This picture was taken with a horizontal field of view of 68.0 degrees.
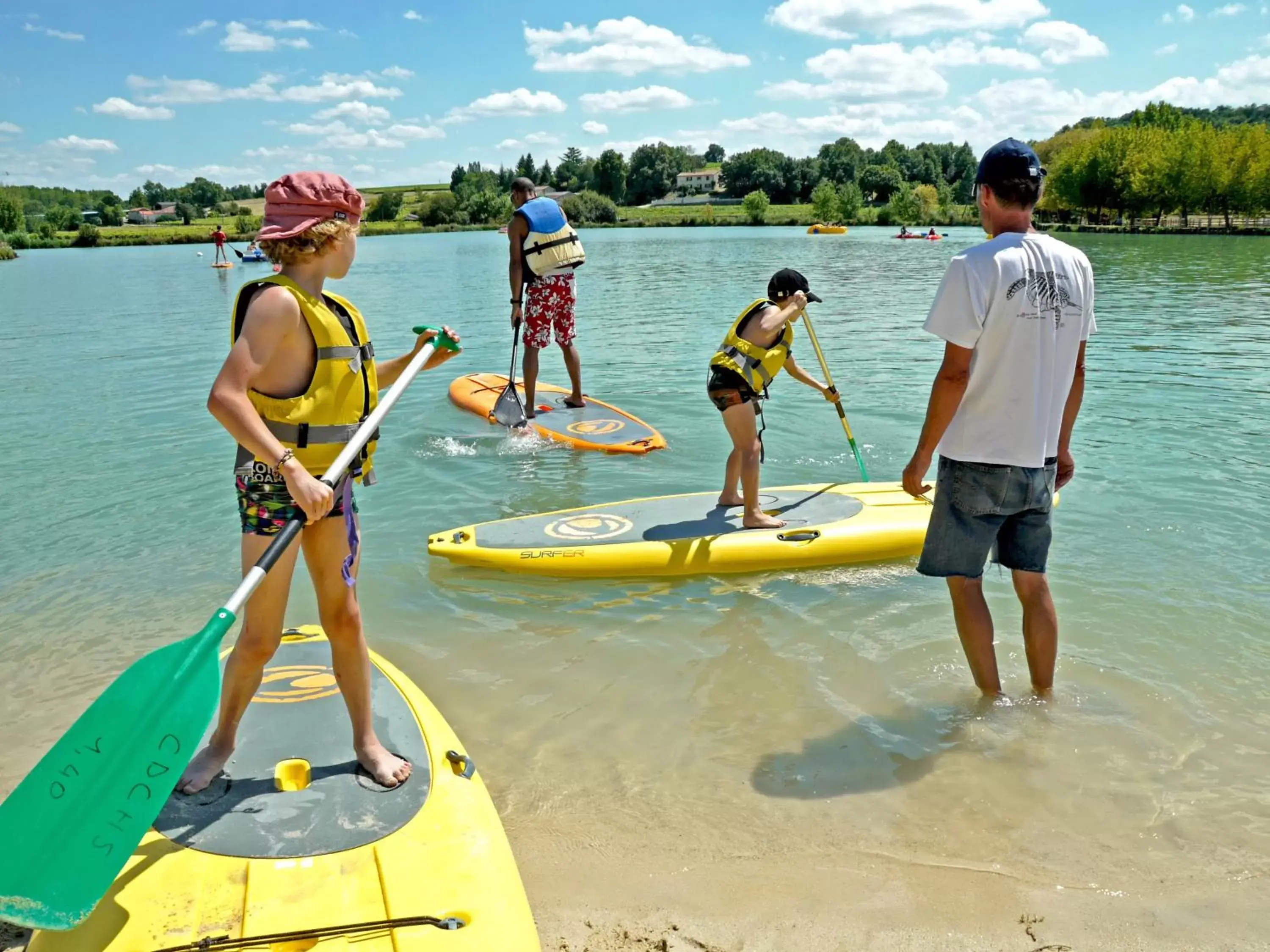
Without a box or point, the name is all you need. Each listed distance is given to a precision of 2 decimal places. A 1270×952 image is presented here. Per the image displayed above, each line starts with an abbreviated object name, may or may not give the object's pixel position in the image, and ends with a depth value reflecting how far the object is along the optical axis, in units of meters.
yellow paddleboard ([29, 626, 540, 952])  2.42
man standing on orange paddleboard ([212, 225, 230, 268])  42.97
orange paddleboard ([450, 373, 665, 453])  9.05
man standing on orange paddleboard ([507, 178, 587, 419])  9.37
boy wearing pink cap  2.73
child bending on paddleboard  6.17
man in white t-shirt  3.42
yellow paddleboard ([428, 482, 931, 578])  5.91
